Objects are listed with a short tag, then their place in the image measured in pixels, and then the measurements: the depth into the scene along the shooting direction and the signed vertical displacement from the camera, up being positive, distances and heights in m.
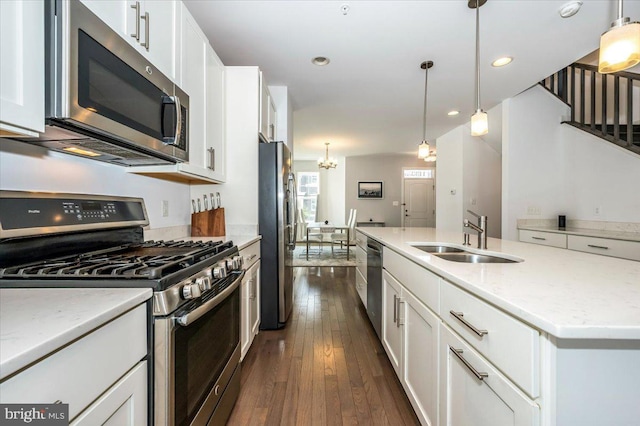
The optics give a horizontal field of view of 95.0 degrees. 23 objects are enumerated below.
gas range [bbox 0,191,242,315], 0.89 -0.18
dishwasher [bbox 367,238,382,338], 2.29 -0.61
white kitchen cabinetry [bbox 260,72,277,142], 2.69 +0.97
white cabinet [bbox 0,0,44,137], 0.71 +0.37
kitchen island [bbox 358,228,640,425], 0.66 -0.35
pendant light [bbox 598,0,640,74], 1.28 +0.75
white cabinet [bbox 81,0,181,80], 1.07 +0.78
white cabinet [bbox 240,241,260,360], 1.98 -0.63
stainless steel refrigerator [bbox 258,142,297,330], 2.62 -0.18
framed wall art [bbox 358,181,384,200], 8.32 +0.60
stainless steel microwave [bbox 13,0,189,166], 0.86 +0.41
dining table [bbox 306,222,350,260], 6.21 -0.34
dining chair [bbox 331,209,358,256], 6.46 -0.54
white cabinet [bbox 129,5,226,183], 1.67 +0.71
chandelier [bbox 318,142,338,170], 6.76 +1.11
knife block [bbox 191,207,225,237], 2.35 -0.10
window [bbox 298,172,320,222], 8.83 +0.64
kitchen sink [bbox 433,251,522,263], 1.61 -0.27
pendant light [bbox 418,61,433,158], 2.91 +0.66
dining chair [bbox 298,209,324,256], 6.39 -0.56
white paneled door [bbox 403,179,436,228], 8.25 +0.15
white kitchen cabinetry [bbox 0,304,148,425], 0.53 -0.35
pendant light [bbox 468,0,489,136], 2.00 +0.67
